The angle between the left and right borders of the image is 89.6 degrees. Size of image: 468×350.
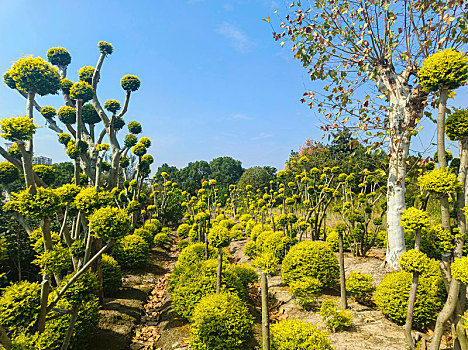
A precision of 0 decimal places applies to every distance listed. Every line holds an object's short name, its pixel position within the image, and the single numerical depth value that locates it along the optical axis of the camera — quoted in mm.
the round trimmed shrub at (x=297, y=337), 2924
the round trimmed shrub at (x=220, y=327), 3637
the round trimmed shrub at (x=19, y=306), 2813
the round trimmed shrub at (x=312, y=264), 5742
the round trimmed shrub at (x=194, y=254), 6867
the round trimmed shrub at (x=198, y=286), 4766
